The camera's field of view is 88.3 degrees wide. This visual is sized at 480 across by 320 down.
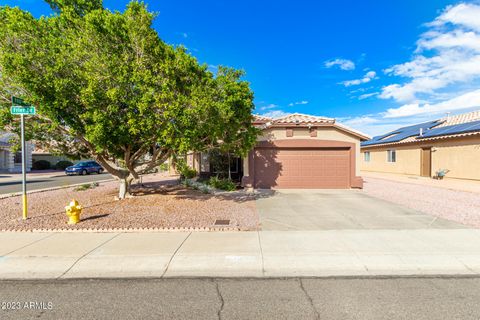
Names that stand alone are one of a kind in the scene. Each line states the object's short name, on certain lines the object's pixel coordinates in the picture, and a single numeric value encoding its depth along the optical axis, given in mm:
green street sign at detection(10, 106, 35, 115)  7023
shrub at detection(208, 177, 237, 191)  13852
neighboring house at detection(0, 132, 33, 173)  29688
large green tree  7113
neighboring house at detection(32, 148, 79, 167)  36656
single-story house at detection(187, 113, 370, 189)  14414
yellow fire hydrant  6996
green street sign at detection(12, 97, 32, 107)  6988
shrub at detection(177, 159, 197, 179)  15652
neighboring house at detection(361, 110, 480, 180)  16688
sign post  7043
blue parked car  27630
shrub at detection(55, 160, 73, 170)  35062
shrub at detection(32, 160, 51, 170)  33438
